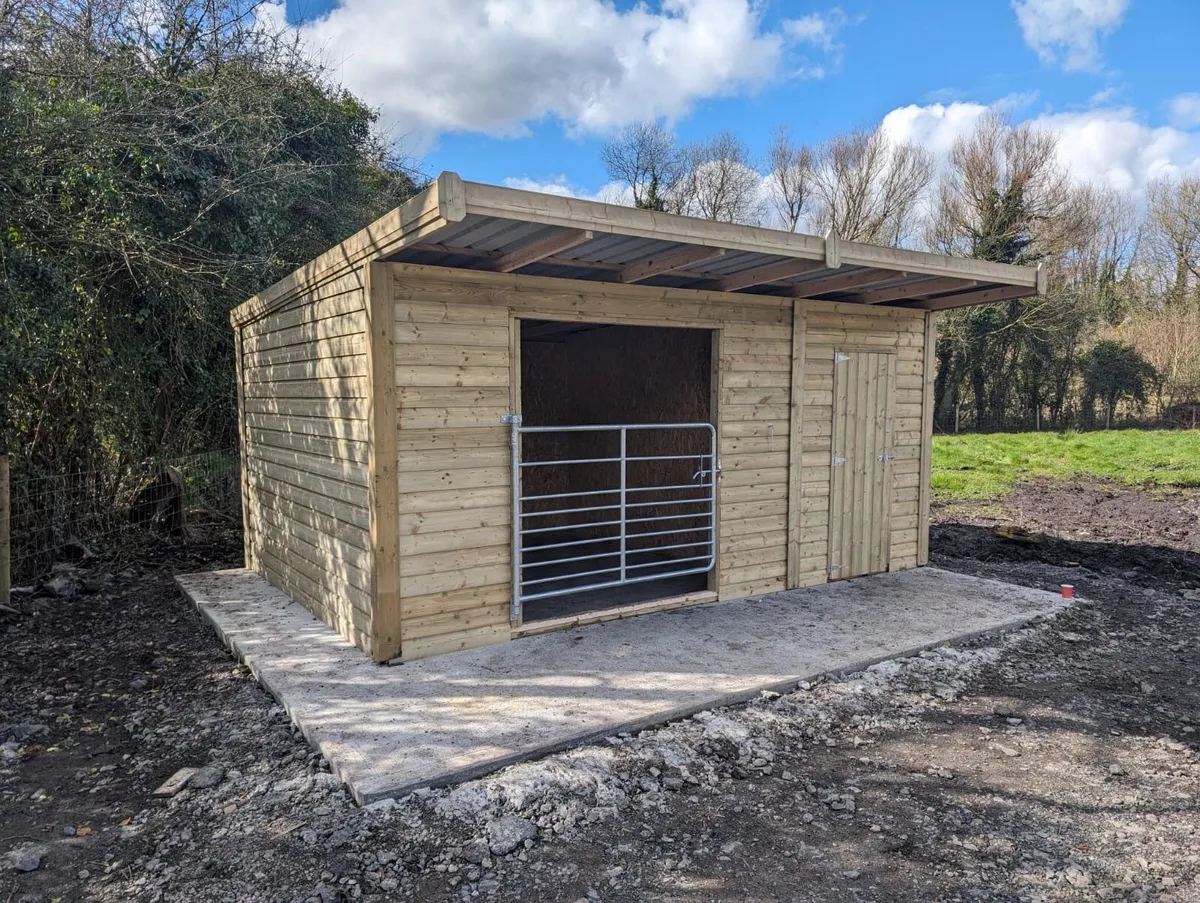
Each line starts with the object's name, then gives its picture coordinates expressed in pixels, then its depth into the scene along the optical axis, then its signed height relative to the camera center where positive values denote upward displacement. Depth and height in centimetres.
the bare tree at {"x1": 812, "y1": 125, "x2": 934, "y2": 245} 1916 +563
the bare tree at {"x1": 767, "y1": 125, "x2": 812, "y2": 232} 2072 +622
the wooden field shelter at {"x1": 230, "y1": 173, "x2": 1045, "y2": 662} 339 -5
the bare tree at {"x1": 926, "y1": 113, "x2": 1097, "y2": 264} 1759 +477
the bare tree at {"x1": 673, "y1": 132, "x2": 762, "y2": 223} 2150 +636
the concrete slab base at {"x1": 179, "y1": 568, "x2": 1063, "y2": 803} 265 -126
